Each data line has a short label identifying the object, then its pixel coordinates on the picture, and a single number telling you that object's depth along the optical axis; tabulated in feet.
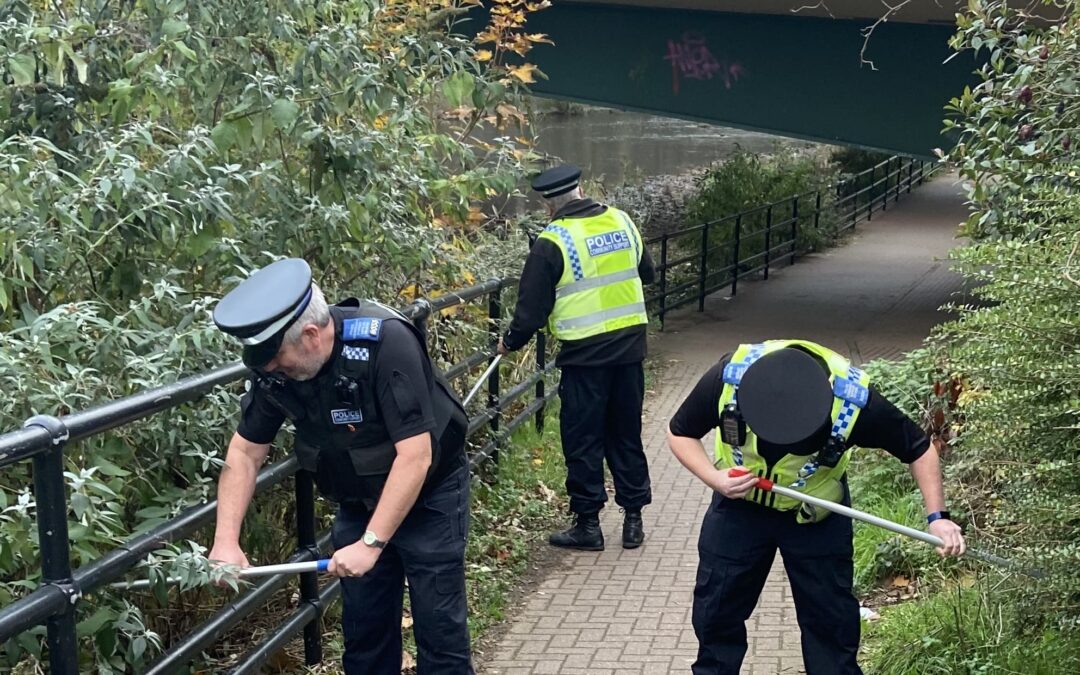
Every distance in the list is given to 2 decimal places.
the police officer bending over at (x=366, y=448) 10.83
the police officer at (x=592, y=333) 19.94
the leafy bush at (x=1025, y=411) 11.45
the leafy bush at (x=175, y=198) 11.31
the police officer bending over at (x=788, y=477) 11.37
